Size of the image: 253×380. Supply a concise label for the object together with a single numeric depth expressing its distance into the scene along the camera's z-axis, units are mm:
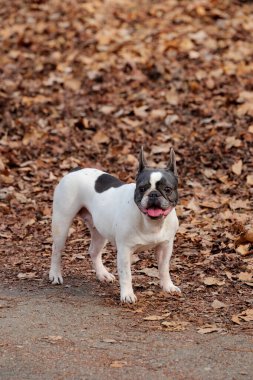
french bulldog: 12680
